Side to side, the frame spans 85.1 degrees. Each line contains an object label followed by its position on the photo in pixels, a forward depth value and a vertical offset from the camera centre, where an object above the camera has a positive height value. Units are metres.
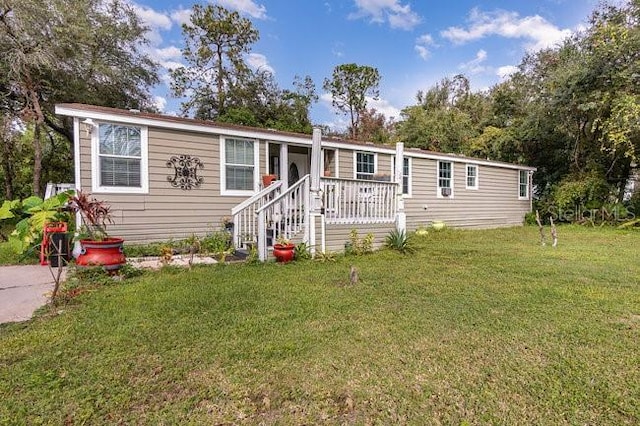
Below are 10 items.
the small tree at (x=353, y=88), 24.03 +8.83
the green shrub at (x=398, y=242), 7.18 -0.58
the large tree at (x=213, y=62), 19.27 +8.69
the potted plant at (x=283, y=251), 5.83 -0.61
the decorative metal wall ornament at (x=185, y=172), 6.96 +0.88
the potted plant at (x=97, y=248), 4.53 -0.43
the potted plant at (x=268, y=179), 7.73 +0.79
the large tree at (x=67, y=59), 9.49 +5.12
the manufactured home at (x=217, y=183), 6.20 +0.64
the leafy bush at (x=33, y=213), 4.34 +0.01
